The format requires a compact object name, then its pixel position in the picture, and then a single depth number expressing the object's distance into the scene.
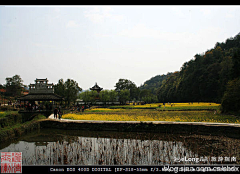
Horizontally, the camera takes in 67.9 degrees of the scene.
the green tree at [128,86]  73.00
